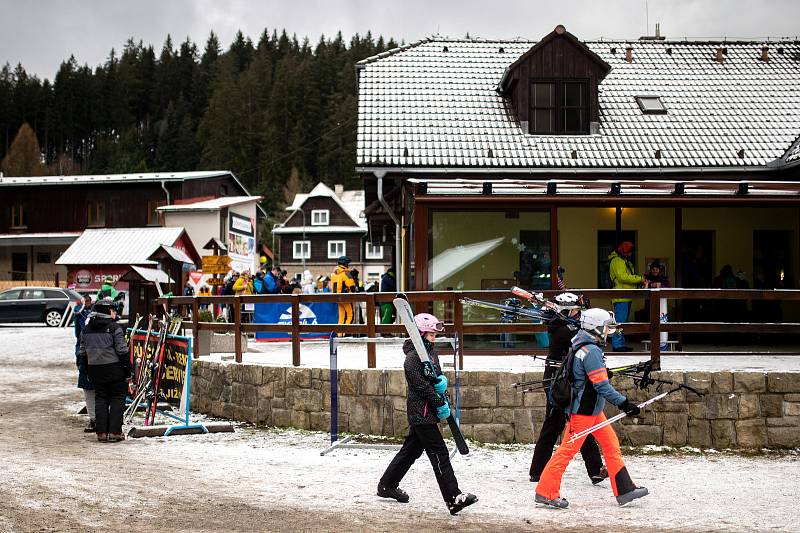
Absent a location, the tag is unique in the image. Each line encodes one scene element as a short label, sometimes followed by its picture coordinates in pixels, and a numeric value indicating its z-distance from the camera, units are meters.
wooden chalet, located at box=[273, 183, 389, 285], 66.19
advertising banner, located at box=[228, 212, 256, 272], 46.94
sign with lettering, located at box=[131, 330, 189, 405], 11.38
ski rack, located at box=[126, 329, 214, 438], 11.06
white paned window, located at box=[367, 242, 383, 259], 64.38
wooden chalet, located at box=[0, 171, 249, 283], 47.09
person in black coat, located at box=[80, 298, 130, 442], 10.74
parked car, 30.50
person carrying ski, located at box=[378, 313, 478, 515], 7.46
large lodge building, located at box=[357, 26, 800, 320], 14.45
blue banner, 17.28
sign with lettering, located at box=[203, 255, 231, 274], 23.30
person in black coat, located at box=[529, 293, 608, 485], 8.47
